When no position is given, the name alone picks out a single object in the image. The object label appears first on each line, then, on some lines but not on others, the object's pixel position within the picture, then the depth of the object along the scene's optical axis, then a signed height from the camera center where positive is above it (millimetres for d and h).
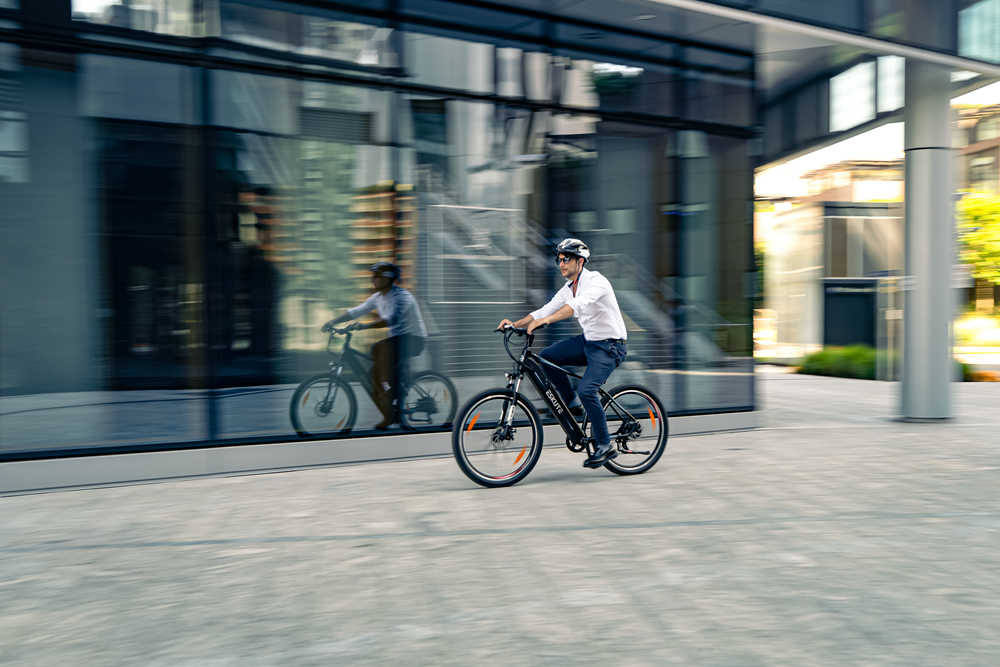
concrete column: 10102 +627
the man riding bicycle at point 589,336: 6684 -259
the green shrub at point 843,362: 18172 -1338
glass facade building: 6672 +1030
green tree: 33438 +2856
